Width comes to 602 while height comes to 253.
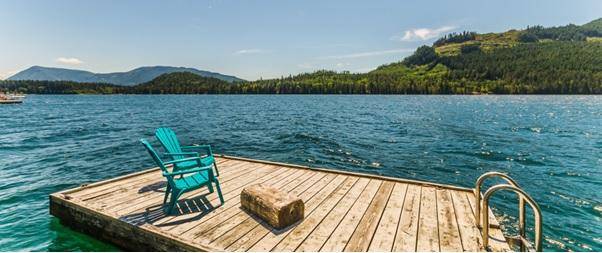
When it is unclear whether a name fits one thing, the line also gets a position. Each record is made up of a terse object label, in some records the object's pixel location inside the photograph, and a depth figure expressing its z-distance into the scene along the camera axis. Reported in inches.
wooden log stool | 172.1
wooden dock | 158.6
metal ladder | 117.3
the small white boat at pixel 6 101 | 2428.5
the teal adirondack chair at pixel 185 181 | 189.2
